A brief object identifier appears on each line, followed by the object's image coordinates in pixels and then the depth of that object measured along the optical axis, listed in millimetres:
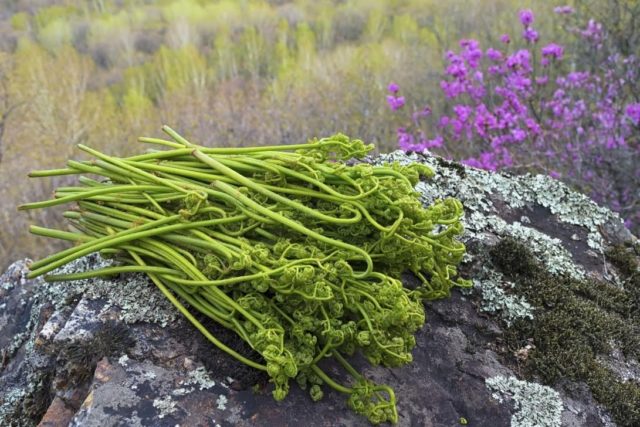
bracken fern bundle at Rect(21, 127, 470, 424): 847
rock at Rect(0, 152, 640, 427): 867
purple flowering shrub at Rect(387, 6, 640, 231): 1766
